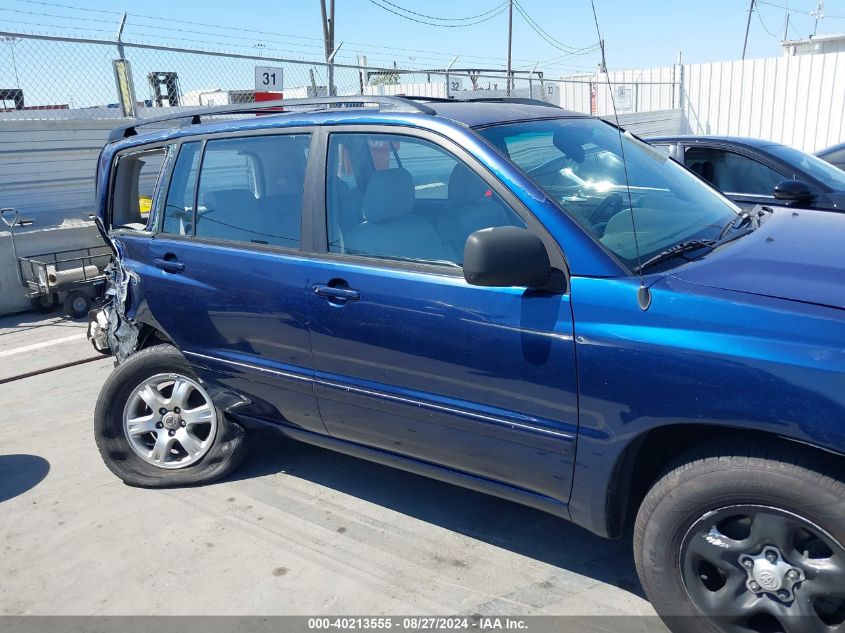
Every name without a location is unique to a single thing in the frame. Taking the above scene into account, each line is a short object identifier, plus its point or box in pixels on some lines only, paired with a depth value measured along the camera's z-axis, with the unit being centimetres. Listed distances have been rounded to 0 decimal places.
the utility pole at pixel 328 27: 2461
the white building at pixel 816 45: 2709
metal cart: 746
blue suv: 220
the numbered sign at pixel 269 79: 1084
